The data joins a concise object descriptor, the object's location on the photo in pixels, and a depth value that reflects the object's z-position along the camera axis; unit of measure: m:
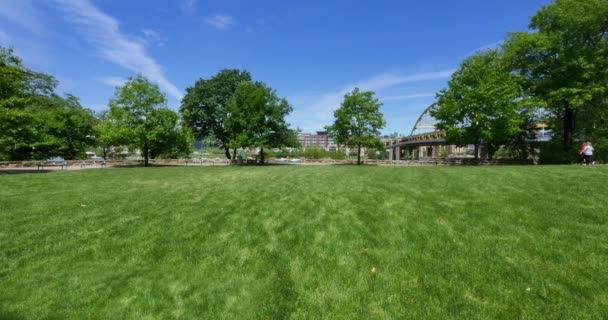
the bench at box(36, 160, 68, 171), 29.52
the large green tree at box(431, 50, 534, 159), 24.41
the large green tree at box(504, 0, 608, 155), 21.83
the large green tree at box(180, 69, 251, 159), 38.84
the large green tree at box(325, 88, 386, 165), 32.47
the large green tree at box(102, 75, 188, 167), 28.14
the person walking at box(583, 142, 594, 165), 16.97
